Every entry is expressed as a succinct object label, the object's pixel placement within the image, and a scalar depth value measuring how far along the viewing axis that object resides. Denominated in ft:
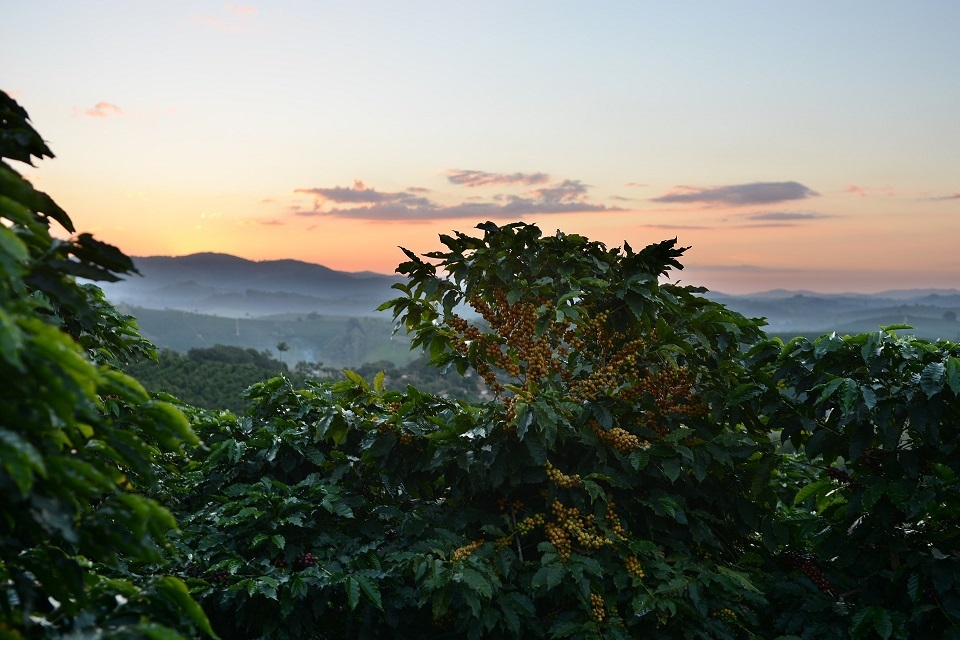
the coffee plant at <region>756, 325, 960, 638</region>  7.52
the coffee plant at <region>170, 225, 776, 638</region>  7.58
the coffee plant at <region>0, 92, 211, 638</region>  3.45
